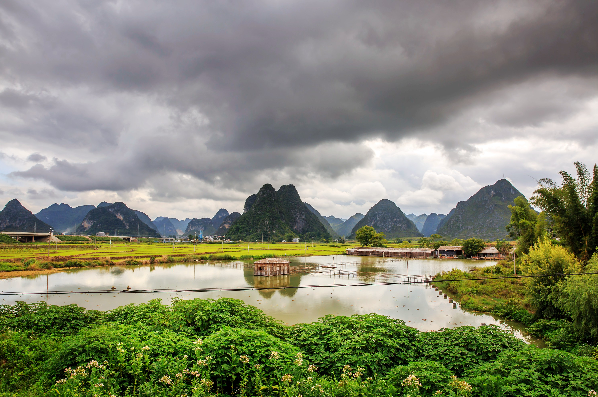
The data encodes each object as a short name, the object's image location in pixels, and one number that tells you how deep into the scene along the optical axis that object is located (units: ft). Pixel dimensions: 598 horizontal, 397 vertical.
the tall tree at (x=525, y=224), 78.32
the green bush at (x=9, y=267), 92.20
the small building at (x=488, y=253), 172.65
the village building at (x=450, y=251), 187.14
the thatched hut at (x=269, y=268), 94.22
